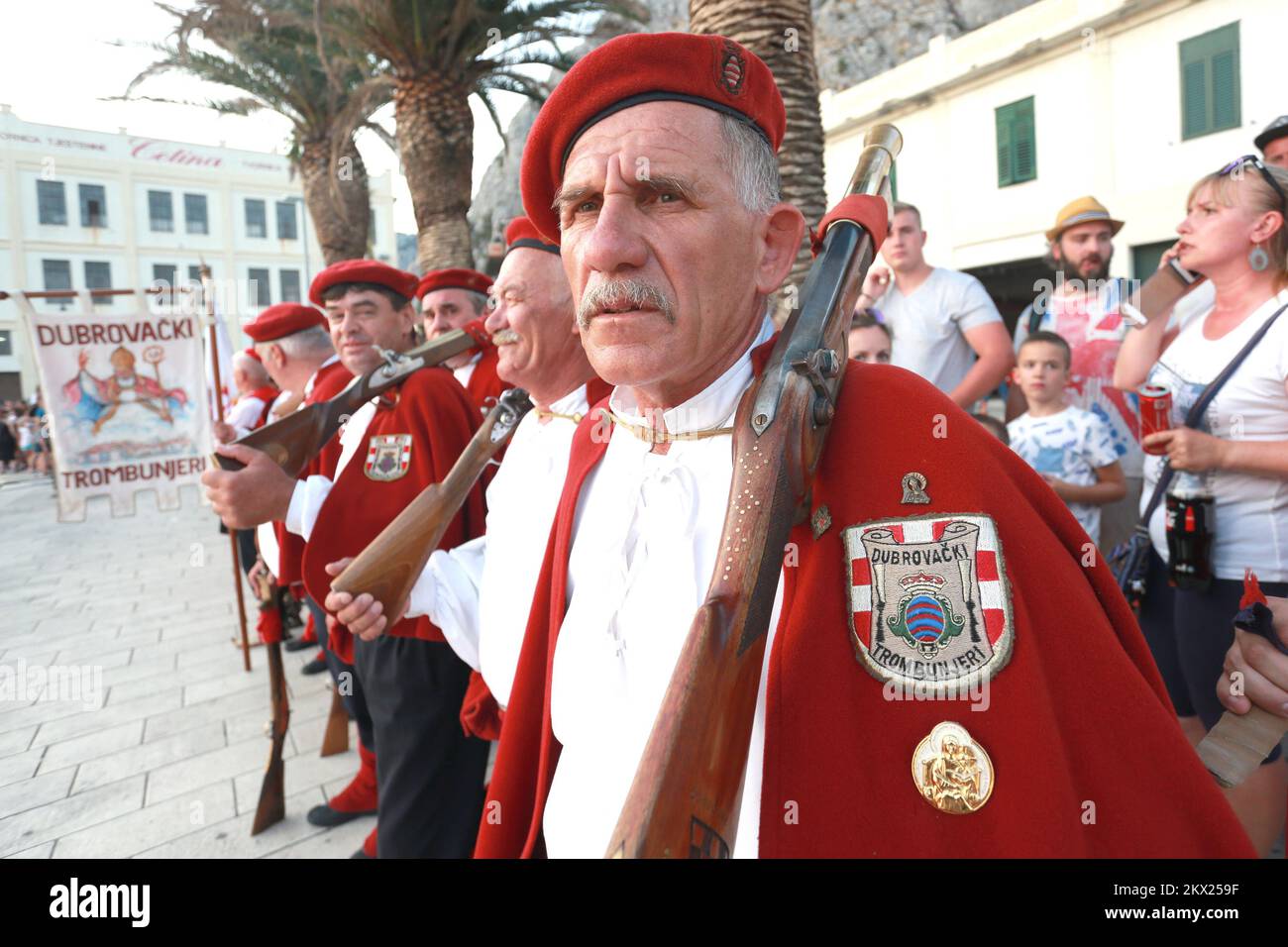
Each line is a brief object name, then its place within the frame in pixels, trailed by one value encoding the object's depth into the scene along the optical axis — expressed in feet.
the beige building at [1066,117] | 46.21
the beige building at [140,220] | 96.48
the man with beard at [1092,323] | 11.85
